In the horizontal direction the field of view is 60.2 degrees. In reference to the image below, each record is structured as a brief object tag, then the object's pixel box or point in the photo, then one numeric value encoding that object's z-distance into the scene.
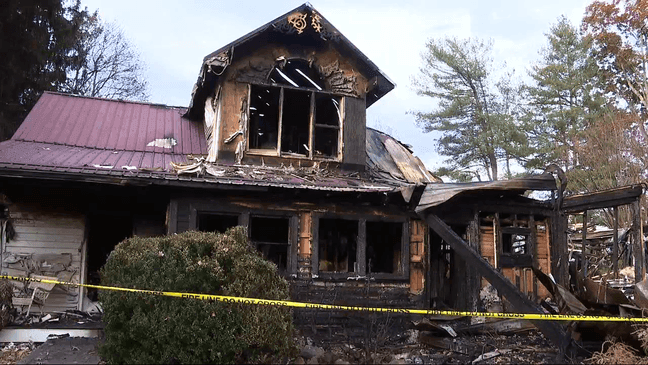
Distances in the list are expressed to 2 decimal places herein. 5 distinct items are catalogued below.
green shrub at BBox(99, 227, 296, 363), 6.11
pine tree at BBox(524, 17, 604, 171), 29.47
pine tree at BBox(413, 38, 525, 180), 32.88
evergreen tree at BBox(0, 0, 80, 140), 18.34
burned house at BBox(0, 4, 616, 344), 10.45
